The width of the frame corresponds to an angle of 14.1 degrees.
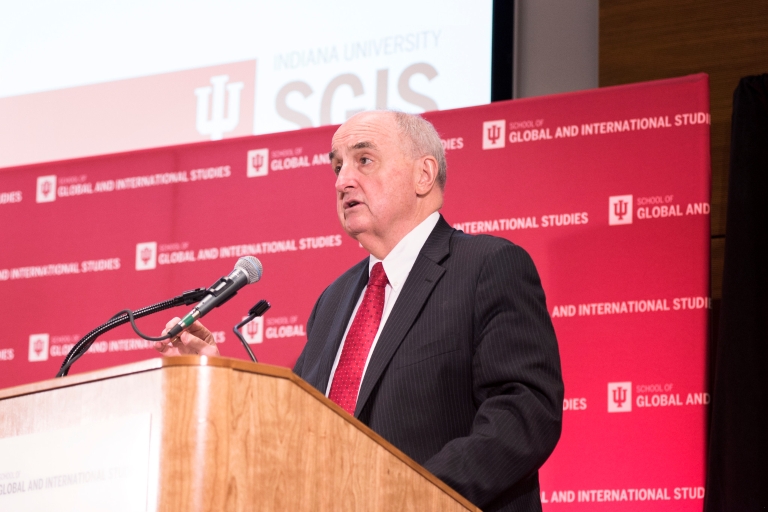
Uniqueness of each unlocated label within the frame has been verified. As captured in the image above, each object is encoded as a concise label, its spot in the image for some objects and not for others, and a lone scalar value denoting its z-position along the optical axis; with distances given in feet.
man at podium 16.31
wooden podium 15.05
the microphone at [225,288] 16.43
